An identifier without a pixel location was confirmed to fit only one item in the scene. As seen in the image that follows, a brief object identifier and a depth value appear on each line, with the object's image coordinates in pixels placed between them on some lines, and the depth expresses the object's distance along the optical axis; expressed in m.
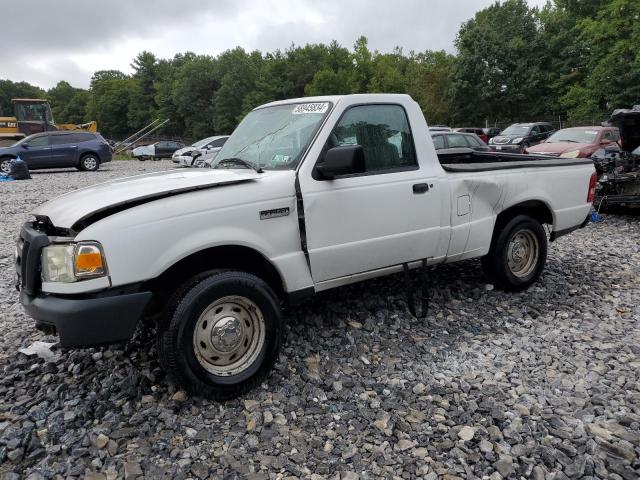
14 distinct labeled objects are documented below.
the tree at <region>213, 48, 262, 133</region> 61.75
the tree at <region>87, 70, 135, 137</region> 88.69
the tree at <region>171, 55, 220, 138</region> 67.44
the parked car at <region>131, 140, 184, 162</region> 34.00
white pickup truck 2.84
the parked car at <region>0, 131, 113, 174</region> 19.53
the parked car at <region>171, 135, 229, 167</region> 22.61
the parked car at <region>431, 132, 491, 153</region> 14.63
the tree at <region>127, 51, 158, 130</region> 83.23
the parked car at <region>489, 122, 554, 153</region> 23.17
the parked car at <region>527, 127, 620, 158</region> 13.43
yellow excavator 27.22
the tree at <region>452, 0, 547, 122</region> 43.34
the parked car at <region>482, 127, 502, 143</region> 32.02
